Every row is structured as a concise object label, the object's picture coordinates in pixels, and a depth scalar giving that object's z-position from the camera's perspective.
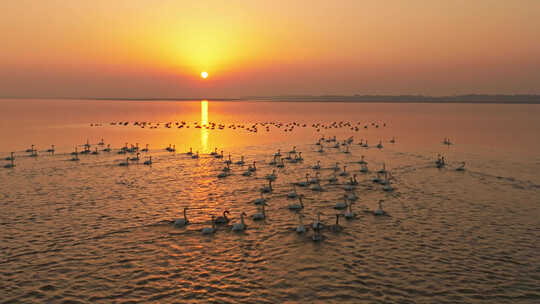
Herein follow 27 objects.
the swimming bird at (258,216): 25.33
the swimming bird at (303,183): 34.50
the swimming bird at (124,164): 44.22
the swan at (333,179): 35.75
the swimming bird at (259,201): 28.55
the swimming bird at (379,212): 26.32
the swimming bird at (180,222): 24.44
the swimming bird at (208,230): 23.11
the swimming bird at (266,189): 32.25
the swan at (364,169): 40.28
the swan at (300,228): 23.00
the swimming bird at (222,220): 24.61
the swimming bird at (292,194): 30.48
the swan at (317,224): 23.03
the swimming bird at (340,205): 27.55
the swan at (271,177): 36.59
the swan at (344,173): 38.47
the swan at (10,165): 41.41
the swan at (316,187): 33.06
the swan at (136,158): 46.67
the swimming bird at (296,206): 27.67
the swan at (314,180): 34.60
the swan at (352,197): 29.48
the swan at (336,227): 23.62
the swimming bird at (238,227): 23.39
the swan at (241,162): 45.09
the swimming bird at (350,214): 25.59
